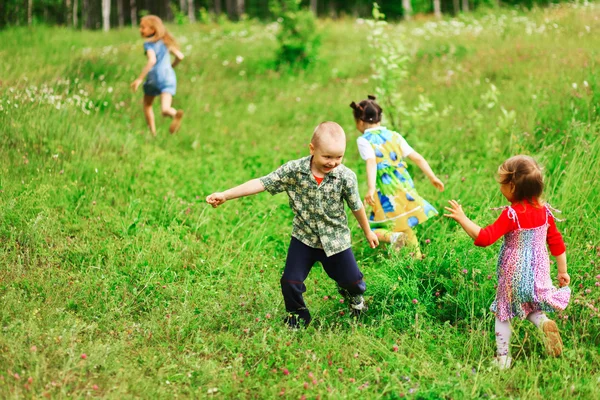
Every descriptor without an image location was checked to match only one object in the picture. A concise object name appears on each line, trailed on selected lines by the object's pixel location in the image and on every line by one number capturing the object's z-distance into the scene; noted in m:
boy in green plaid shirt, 3.95
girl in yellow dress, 5.20
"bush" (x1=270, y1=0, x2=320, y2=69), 11.91
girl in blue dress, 8.20
